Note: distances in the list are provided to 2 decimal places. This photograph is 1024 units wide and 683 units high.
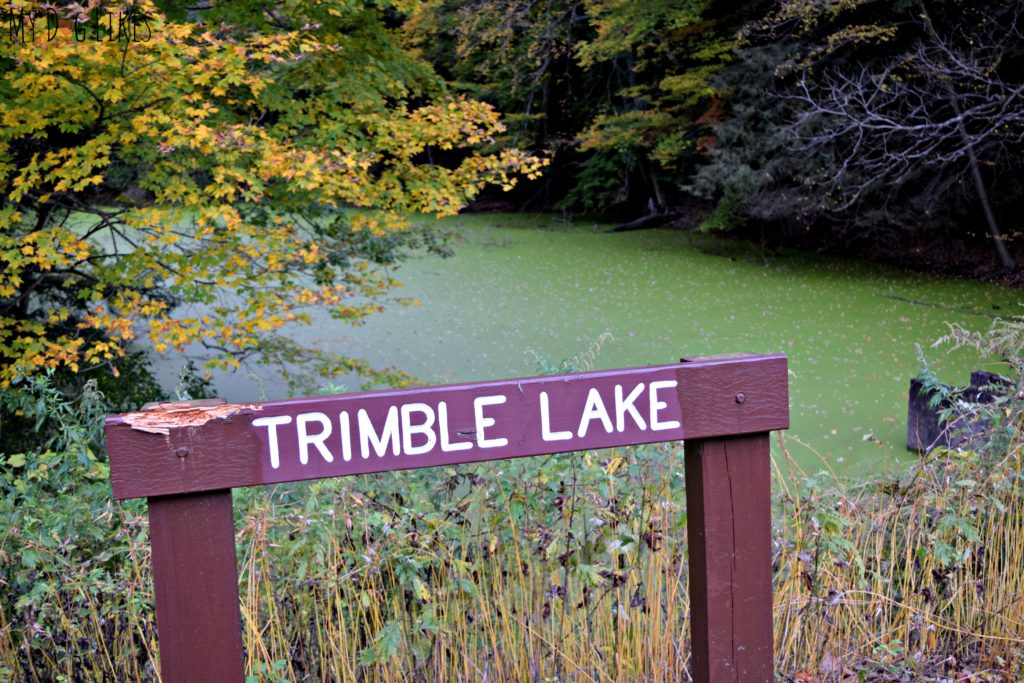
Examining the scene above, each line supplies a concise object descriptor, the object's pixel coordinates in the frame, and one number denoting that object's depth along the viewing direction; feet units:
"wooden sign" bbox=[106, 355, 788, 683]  4.85
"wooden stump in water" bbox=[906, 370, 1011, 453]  19.94
